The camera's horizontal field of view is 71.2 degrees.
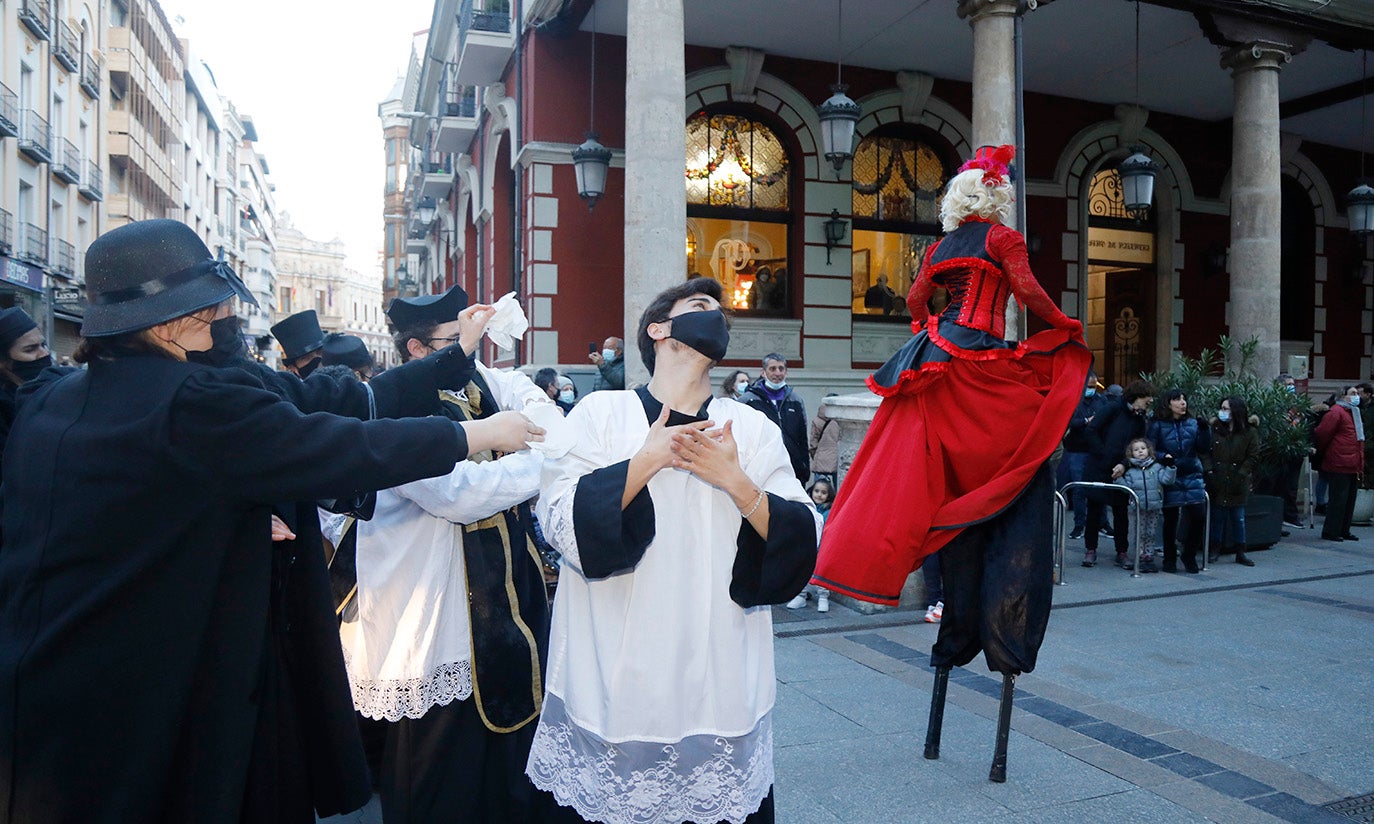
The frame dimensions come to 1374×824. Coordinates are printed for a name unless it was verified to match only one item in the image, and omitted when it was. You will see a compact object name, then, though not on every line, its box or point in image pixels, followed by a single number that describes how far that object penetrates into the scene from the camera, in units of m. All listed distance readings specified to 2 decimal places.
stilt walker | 3.85
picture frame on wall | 15.00
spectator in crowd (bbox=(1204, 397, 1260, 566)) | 9.30
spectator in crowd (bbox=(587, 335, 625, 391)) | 11.16
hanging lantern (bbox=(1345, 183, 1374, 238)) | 12.94
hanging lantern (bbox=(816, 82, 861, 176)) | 10.39
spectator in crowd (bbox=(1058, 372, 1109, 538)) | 10.45
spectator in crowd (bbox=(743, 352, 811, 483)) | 8.89
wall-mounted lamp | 14.17
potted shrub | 9.86
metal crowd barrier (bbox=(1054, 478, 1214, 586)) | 8.05
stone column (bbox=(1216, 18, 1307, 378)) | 12.02
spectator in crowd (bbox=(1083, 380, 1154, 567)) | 9.20
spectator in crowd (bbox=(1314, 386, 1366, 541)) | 10.71
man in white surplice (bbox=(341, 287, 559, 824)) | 3.13
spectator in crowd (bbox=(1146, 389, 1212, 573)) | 8.84
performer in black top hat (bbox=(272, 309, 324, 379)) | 4.48
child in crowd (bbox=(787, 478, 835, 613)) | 7.40
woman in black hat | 1.90
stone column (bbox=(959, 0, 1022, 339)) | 9.73
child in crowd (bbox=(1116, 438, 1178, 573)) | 8.77
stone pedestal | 7.05
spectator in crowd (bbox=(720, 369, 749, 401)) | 9.75
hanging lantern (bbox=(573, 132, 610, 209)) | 11.87
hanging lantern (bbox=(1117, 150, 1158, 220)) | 10.98
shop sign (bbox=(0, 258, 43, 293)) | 21.73
